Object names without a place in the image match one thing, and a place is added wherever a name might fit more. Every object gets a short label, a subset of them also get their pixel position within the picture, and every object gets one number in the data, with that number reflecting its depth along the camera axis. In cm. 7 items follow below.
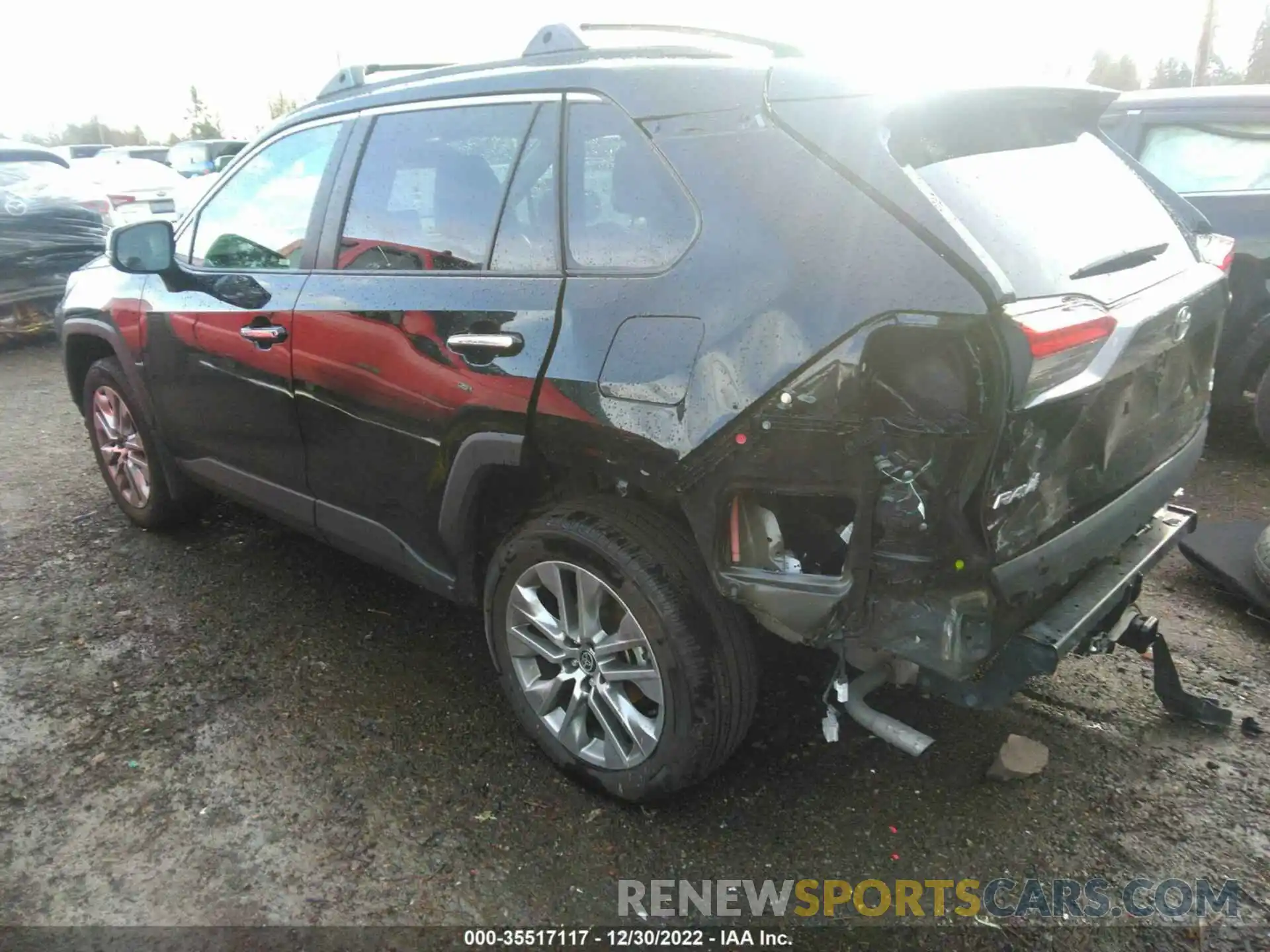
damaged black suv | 192
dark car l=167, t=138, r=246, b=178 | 2311
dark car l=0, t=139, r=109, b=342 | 852
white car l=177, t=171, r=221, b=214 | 1282
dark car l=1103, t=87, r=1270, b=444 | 496
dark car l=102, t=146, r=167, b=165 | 2389
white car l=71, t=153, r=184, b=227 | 1242
